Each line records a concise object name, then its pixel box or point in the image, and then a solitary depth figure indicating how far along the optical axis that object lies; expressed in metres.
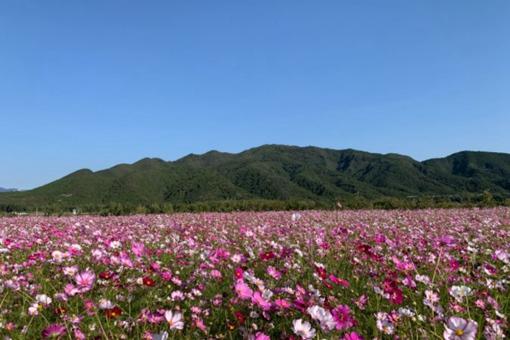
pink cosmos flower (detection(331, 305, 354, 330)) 1.66
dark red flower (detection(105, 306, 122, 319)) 2.03
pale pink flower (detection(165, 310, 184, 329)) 1.69
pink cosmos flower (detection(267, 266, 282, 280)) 2.47
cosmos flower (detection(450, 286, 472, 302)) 2.06
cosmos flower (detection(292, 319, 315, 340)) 1.43
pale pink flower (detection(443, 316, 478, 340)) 1.33
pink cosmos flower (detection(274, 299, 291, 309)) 1.87
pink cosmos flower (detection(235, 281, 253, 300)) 1.94
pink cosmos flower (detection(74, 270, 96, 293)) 1.95
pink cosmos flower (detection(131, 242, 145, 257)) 2.84
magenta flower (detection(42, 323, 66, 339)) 1.57
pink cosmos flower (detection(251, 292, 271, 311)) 1.76
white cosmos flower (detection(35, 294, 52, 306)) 2.15
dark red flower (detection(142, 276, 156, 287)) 2.41
